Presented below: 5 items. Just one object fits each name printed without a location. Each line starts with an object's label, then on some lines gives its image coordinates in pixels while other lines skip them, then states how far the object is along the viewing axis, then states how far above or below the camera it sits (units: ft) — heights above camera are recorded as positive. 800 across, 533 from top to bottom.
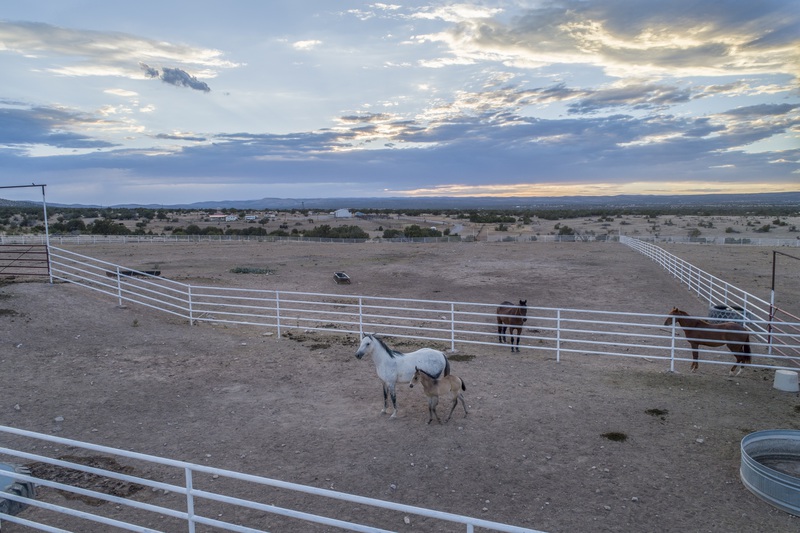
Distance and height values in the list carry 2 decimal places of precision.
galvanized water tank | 16.80 -9.63
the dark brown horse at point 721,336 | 31.45 -8.25
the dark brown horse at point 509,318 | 38.62 -8.41
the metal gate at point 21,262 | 68.54 -6.42
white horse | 25.14 -7.61
